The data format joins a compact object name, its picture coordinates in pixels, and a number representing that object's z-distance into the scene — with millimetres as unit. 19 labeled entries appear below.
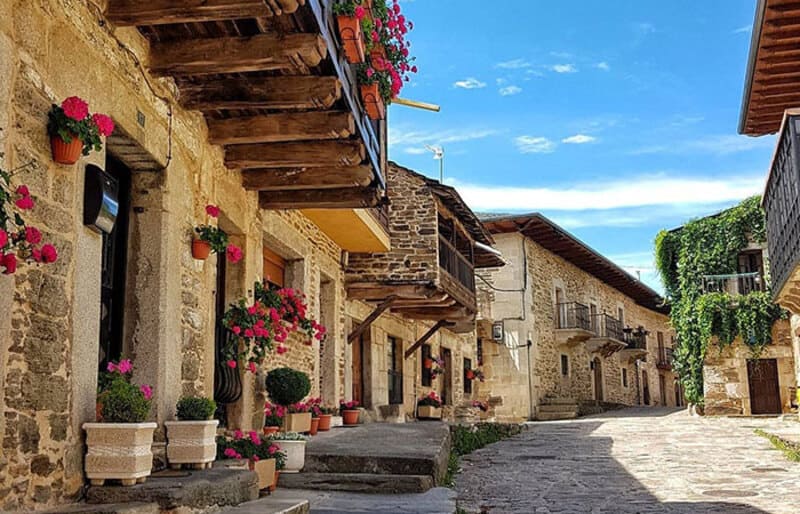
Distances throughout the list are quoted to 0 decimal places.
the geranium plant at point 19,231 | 3672
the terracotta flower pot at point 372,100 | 6988
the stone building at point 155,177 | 4059
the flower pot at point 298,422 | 9312
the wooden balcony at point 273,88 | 4953
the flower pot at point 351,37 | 5914
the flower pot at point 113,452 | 4488
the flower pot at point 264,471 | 6387
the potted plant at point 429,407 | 16297
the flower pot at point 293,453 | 7562
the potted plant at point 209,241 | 6375
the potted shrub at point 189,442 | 5617
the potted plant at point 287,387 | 8836
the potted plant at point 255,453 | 6379
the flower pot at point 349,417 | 12008
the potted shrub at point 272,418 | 8305
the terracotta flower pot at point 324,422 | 10516
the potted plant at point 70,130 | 4258
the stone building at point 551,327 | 23734
